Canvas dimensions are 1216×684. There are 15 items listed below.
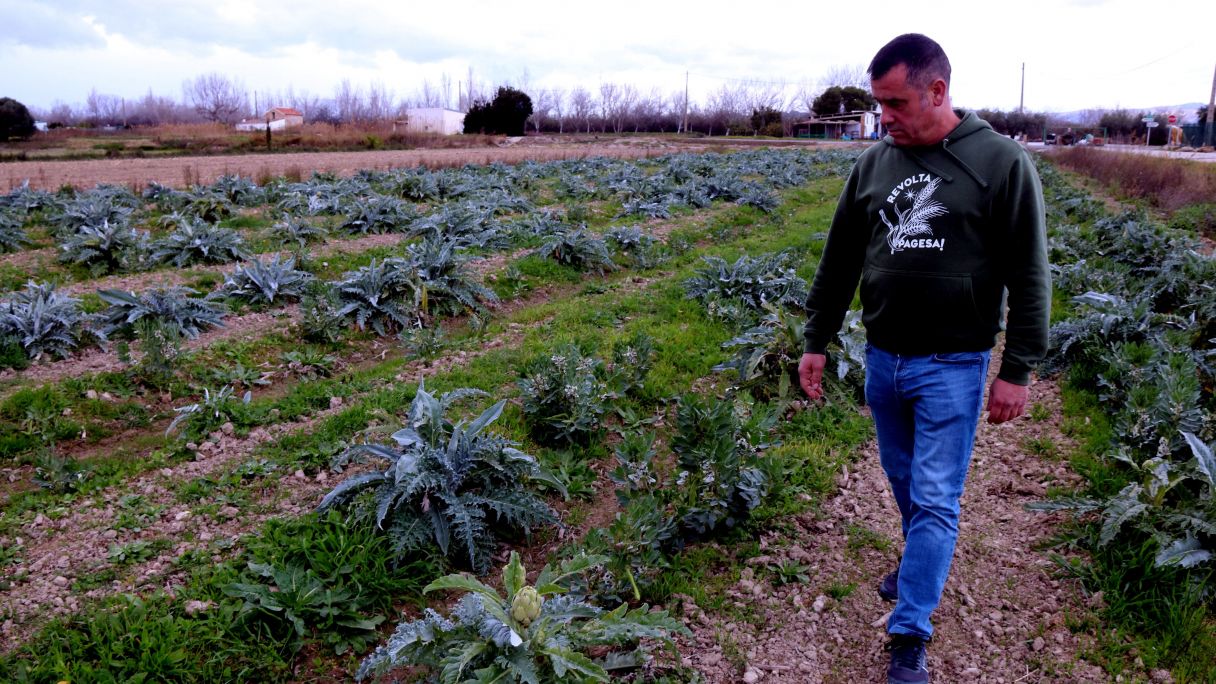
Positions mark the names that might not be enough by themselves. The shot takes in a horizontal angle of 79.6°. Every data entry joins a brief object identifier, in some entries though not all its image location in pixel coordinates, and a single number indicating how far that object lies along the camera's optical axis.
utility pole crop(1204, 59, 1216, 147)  49.48
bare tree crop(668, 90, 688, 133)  105.41
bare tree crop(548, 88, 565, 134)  88.08
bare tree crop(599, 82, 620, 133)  92.44
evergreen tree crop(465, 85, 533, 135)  64.81
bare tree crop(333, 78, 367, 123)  103.94
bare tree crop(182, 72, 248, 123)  93.56
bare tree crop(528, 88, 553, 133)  85.57
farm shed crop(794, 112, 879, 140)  79.94
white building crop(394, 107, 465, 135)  79.56
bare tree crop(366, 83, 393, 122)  100.75
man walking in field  2.66
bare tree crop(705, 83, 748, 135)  91.25
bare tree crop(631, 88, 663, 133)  96.81
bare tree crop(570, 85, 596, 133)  96.19
